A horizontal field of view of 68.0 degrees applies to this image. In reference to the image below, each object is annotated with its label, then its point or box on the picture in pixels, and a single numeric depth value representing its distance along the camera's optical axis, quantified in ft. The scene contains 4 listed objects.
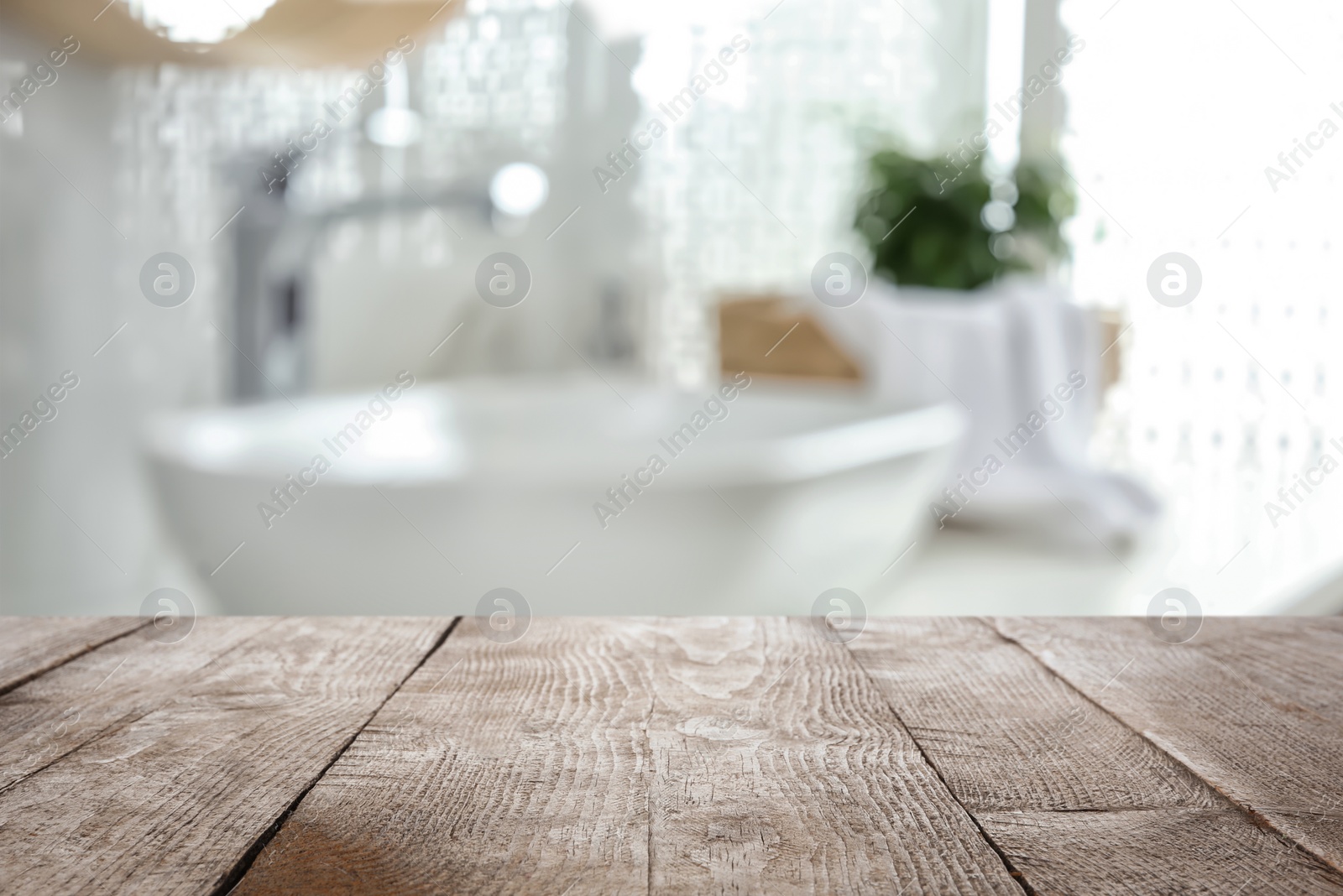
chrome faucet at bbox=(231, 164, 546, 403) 4.31
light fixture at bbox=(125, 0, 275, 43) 4.17
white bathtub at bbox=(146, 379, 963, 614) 2.72
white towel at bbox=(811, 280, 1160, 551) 4.93
